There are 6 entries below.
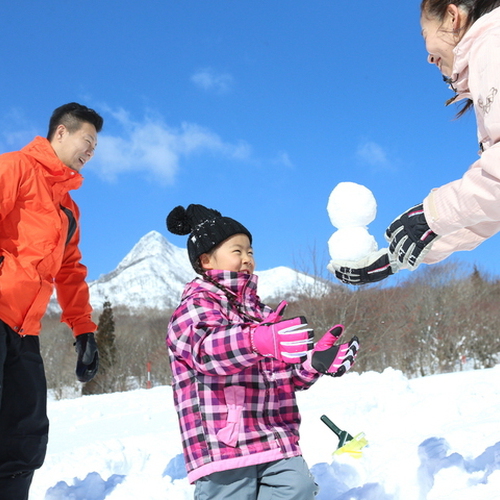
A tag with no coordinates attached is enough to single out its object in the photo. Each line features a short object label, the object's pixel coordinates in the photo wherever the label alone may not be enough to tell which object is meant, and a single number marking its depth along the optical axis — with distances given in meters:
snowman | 2.14
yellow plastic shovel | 3.54
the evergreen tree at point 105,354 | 36.06
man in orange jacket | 2.40
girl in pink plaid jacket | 1.93
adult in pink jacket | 1.51
